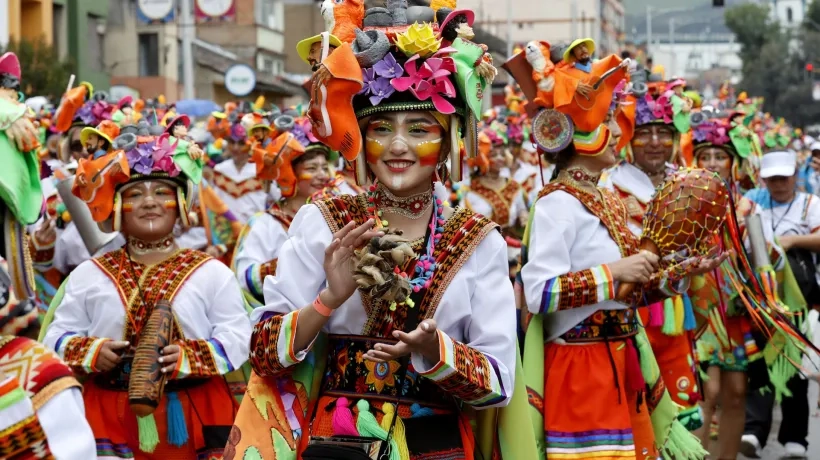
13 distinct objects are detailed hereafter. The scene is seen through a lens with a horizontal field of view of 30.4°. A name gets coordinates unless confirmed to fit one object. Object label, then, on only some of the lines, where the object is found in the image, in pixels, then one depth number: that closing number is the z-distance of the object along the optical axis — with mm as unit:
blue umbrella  24838
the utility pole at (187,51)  28831
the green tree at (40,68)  27422
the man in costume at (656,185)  7605
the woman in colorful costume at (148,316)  6441
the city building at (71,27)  33625
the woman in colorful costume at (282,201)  8891
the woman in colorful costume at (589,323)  6449
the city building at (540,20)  87812
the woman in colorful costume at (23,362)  3539
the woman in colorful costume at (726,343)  9594
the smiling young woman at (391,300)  4613
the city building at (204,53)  42375
